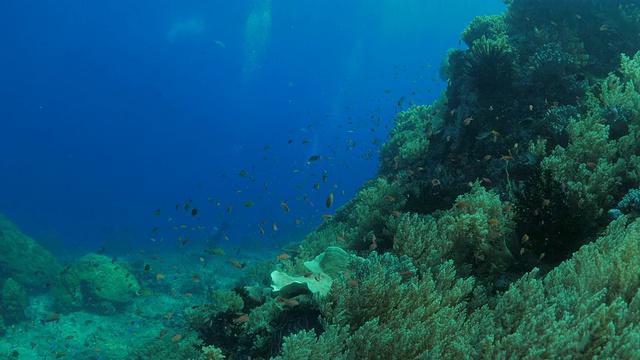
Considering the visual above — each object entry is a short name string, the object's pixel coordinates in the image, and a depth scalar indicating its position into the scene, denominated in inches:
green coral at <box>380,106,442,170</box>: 373.4
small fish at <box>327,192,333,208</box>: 291.9
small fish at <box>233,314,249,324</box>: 197.2
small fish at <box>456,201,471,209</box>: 211.5
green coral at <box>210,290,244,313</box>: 236.5
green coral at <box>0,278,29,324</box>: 647.8
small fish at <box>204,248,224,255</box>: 421.4
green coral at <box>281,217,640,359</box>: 92.4
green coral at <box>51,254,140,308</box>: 693.3
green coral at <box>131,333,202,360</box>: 244.8
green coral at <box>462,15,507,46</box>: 462.3
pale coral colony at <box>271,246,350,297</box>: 179.3
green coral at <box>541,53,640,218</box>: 190.9
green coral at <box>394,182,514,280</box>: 183.0
